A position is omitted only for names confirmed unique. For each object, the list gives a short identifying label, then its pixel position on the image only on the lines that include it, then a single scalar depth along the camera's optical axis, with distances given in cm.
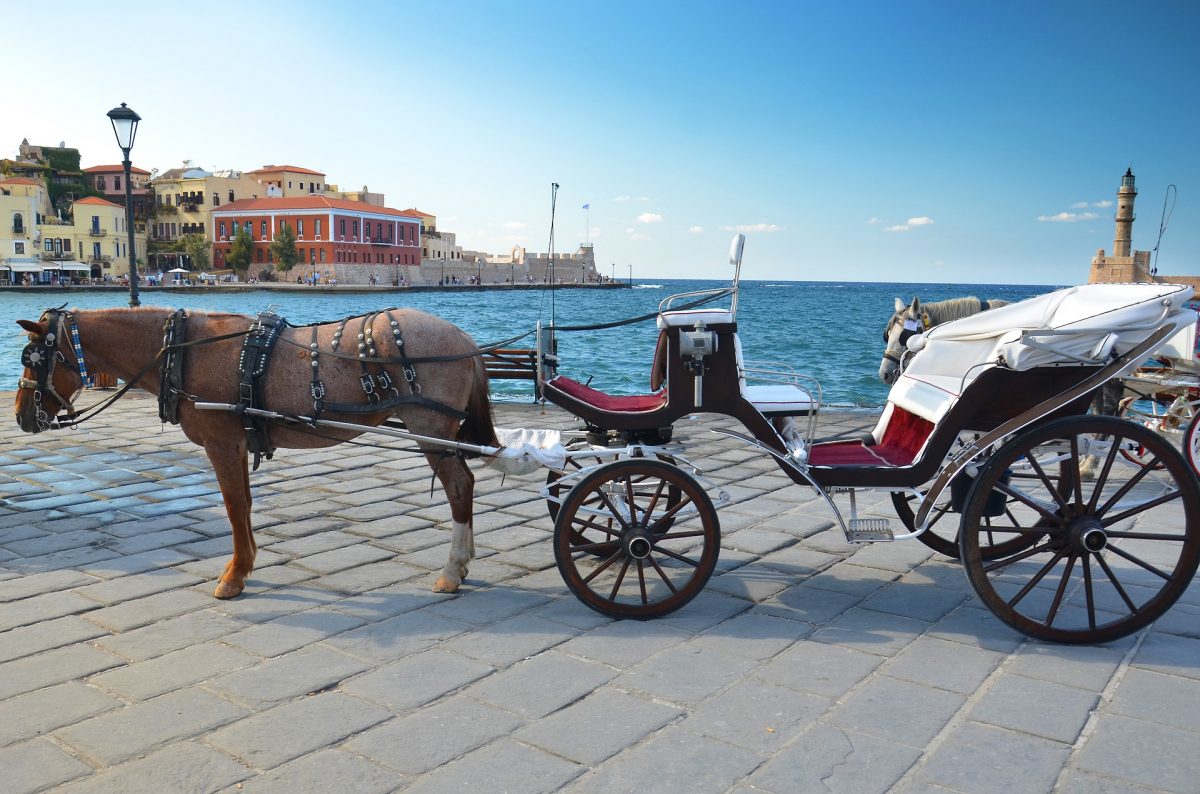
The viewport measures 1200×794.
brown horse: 410
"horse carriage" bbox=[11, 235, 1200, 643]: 345
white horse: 576
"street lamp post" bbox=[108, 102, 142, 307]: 1207
